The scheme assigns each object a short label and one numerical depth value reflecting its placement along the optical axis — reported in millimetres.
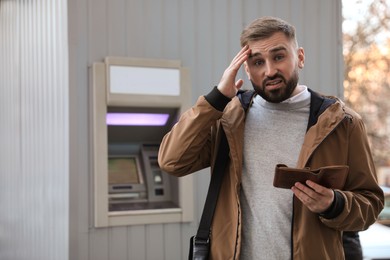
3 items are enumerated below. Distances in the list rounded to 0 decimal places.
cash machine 4059
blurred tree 15117
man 2164
